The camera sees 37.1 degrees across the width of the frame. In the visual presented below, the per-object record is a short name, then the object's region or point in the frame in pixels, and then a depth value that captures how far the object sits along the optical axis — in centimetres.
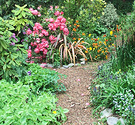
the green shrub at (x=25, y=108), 255
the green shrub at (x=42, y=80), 348
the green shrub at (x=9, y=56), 344
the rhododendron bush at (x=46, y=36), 532
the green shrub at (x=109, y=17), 778
